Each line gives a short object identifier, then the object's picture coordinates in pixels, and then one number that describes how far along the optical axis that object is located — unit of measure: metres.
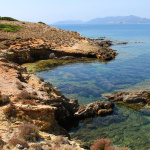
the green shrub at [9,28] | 47.38
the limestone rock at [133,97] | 18.25
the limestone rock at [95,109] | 15.68
